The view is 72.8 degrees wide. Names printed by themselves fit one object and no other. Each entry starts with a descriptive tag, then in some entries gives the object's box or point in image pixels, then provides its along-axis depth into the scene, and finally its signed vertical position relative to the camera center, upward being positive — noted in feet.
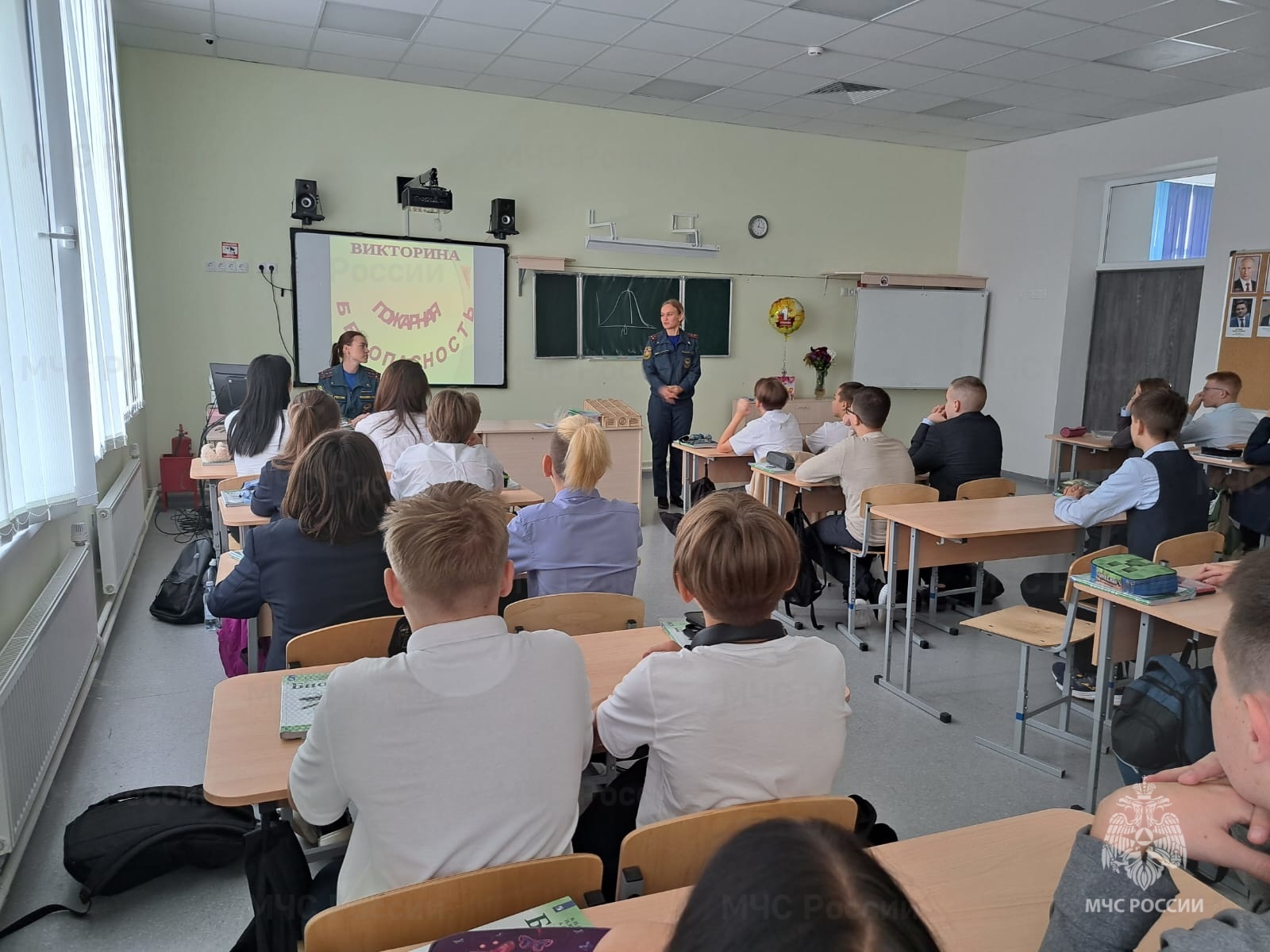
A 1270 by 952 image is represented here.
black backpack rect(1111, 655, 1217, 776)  6.91 -3.09
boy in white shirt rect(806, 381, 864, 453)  17.42 -2.11
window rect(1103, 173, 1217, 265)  25.63 +3.59
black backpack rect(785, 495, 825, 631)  14.88 -4.05
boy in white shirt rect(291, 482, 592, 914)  4.24 -2.13
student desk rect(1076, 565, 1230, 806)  8.27 -3.09
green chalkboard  26.86 +0.48
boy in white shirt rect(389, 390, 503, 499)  12.33 -1.89
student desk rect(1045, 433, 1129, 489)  22.91 -3.22
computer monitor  17.85 -1.43
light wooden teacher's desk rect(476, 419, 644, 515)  21.16 -3.08
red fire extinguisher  22.40 -3.24
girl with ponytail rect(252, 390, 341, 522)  10.93 -1.54
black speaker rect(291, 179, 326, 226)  22.66 +3.12
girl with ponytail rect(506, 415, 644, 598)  9.77 -2.35
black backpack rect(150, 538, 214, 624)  13.99 -4.43
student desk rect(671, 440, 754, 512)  20.49 -3.28
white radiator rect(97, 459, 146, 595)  13.56 -3.57
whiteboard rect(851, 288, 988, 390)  31.12 -0.14
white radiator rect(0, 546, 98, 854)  7.41 -3.62
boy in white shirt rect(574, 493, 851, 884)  4.95 -2.14
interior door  25.90 +0.10
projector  22.52 +3.32
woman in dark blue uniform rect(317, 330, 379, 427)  20.26 -1.36
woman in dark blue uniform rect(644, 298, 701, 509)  24.80 -1.68
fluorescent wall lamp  26.94 +2.62
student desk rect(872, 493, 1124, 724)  11.94 -2.95
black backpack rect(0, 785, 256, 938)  7.29 -4.48
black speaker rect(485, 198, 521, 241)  24.97 +3.10
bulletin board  22.66 +0.36
